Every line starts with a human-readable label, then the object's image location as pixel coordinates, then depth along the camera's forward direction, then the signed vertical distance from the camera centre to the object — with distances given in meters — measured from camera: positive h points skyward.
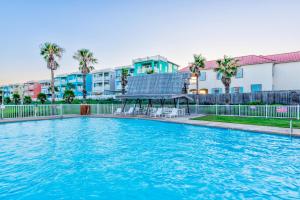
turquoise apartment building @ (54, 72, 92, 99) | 60.41 +6.13
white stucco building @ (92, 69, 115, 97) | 54.81 +5.82
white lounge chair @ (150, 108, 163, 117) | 19.73 -1.33
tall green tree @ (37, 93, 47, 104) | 43.34 +1.02
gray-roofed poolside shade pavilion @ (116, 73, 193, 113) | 21.30 +1.81
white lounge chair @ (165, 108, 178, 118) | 19.21 -1.32
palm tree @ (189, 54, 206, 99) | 30.12 +5.56
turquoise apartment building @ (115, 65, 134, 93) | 49.22 +6.83
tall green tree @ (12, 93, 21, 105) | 53.69 +0.95
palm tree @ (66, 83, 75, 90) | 57.97 +4.59
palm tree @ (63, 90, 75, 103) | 36.56 +0.99
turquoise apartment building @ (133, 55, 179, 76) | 43.28 +8.39
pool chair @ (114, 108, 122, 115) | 22.11 -1.26
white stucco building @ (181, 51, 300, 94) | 25.98 +3.50
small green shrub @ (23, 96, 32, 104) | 47.81 +0.42
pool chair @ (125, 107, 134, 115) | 21.94 -1.22
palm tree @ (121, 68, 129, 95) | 38.25 +4.90
